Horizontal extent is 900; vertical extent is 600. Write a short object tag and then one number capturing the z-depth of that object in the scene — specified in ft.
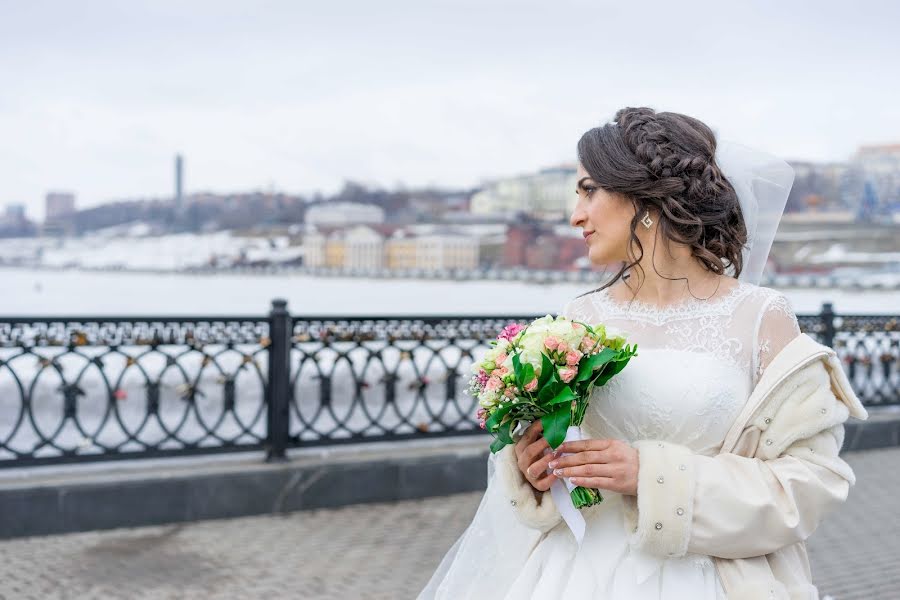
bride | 5.36
